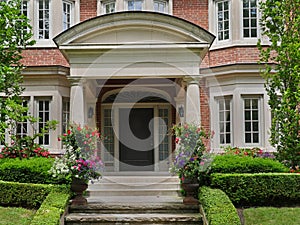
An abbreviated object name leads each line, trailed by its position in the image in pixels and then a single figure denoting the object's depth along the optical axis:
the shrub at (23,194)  10.22
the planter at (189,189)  10.20
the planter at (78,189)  10.14
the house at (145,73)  11.97
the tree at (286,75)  11.56
